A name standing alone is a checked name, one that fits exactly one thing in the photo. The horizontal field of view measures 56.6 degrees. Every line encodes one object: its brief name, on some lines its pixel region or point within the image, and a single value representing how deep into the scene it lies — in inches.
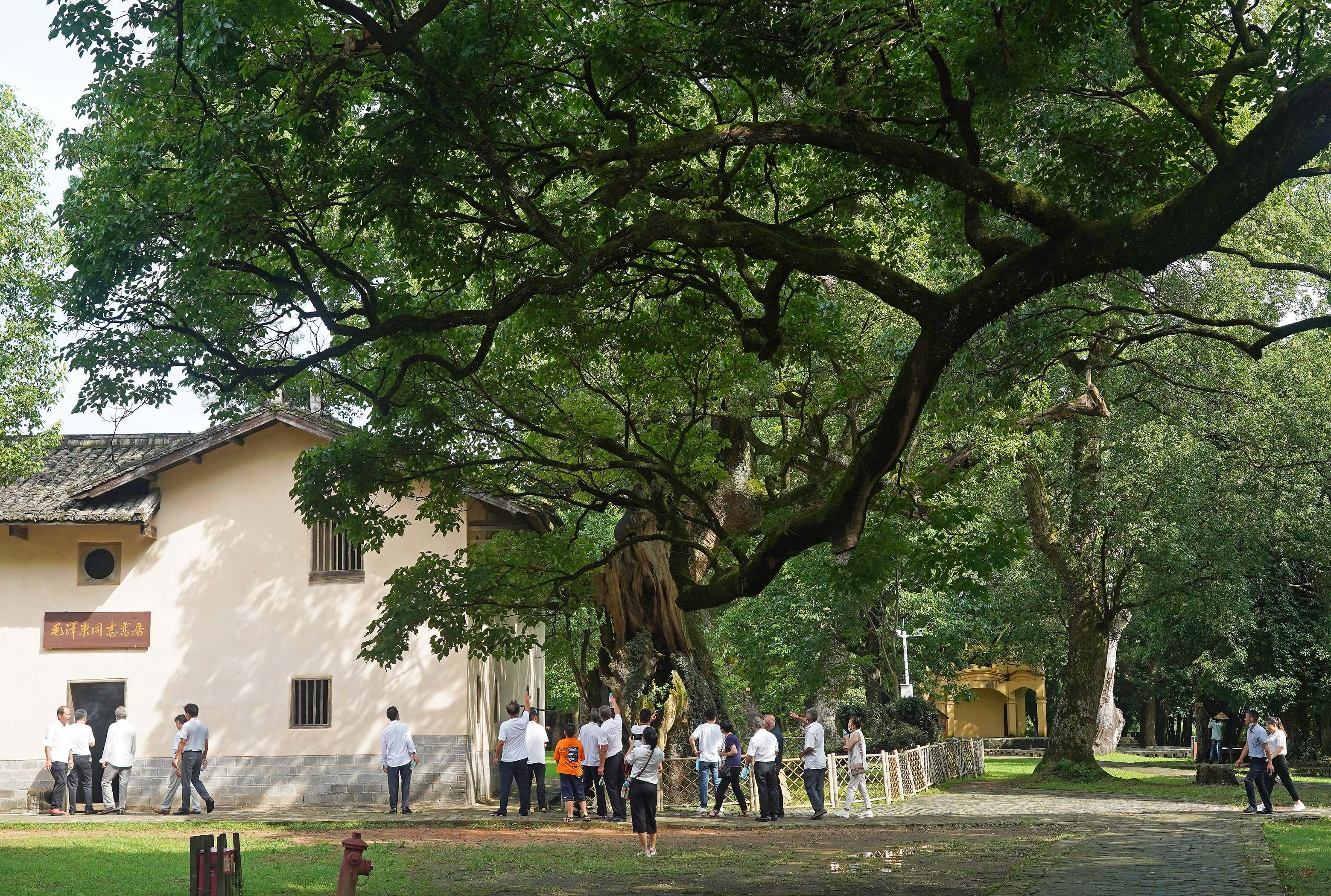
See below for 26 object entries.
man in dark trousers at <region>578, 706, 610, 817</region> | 771.4
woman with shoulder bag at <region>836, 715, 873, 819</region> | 749.9
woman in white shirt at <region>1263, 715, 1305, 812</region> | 739.4
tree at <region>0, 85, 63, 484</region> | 753.0
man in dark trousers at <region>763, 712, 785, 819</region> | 746.2
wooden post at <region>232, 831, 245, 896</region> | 353.4
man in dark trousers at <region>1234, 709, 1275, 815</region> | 744.3
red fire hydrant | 338.3
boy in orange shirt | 749.3
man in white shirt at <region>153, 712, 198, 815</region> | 797.9
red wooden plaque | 876.6
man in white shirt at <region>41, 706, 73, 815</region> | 795.4
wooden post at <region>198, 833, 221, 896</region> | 330.6
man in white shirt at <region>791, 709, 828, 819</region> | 746.8
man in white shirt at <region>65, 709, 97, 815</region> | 799.7
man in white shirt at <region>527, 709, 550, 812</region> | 789.9
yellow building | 2442.2
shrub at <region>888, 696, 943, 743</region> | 1120.2
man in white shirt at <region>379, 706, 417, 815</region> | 794.2
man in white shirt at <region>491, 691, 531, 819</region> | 775.1
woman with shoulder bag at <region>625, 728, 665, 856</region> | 530.9
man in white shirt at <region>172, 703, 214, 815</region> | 791.7
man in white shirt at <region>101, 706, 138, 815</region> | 820.0
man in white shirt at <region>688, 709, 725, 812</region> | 773.9
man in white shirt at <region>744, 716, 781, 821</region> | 738.8
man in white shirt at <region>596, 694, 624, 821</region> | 721.0
